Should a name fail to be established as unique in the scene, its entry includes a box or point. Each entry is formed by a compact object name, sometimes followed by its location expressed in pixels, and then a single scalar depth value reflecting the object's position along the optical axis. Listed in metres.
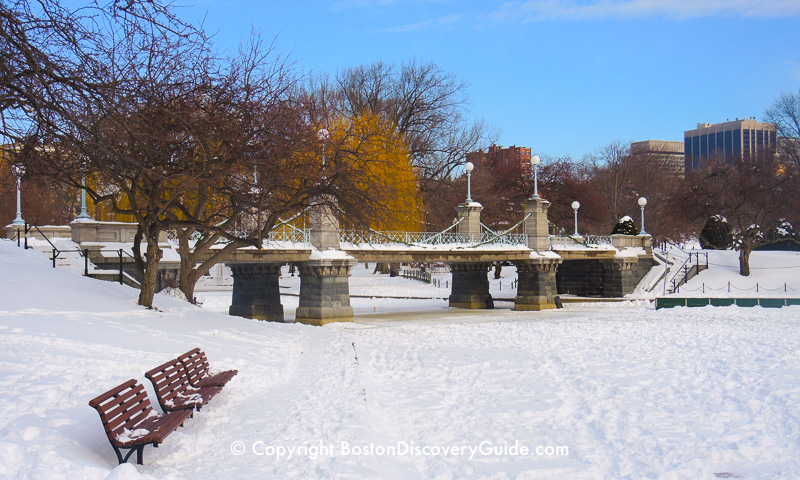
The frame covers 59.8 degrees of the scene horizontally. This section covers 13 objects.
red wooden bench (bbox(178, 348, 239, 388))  9.59
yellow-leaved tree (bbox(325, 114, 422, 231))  19.95
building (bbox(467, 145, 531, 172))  56.50
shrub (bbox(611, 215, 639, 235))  43.22
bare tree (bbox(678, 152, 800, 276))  41.08
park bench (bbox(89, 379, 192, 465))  6.26
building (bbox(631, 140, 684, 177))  74.31
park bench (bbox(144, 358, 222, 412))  8.02
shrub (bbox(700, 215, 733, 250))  49.22
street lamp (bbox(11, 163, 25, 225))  25.75
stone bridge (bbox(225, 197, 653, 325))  26.34
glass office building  183.82
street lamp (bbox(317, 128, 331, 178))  20.81
